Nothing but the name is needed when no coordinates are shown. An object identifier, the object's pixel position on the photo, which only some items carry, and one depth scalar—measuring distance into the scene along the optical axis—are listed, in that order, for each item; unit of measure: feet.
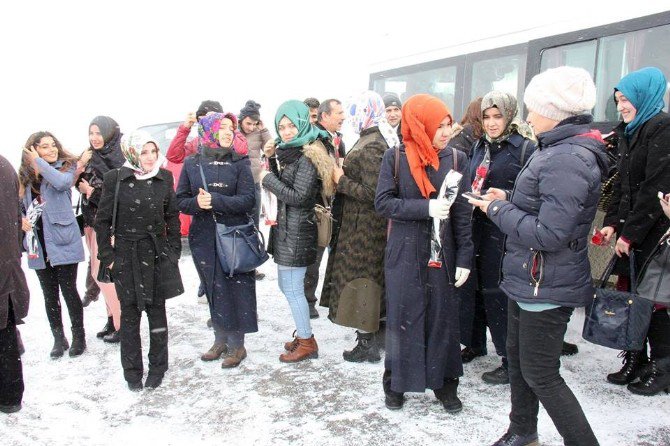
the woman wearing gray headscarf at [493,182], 12.48
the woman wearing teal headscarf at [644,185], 11.35
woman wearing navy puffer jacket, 8.15
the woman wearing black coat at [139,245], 12.69
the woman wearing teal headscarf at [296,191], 13.61
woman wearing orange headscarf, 10.84
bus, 17.30
